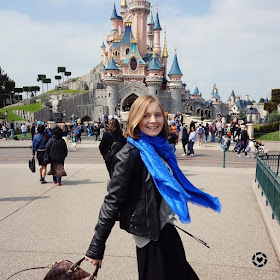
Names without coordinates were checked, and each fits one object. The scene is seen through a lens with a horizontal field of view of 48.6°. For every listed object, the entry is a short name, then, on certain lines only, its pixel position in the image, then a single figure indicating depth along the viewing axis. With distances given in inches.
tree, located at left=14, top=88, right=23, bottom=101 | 2706.7
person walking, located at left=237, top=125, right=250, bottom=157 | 540.0
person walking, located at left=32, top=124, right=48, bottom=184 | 310.9
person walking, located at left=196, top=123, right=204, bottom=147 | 722.6
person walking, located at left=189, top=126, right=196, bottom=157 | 524.7
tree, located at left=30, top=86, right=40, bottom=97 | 2881.4
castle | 2066.9
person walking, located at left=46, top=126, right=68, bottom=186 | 290.4
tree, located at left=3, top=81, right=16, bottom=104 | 2180.1
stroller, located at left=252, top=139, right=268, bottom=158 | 536.3
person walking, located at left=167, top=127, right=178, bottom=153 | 362.3
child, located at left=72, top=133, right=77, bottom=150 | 651.7
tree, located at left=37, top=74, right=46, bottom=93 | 3002.0
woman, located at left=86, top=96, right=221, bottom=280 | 78.7
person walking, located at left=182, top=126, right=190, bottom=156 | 532.8
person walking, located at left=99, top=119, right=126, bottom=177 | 236.7
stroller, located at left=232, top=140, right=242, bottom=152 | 584.7
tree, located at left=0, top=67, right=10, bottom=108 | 2210.4
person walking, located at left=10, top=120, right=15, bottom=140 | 906.1
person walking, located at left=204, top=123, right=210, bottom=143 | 818.8
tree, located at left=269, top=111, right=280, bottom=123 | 1318.4
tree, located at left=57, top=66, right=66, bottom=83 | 3223.4
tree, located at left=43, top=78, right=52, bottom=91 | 2933.3
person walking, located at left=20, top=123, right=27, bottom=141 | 860.4
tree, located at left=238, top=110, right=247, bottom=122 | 3020.4
